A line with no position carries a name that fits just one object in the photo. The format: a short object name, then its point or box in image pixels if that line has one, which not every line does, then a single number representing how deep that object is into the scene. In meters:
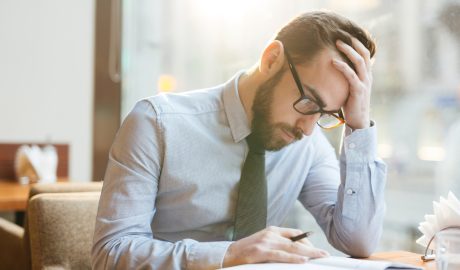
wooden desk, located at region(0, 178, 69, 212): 2.00
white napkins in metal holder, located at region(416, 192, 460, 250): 0.90
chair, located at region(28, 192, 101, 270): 1.29
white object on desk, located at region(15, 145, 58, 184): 2.84
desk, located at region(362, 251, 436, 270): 0.89
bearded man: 0.97
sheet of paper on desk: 0.73
